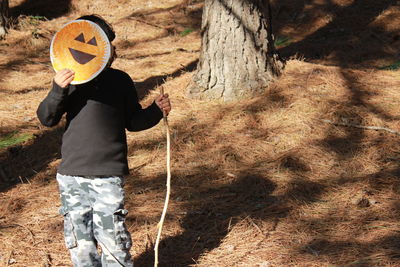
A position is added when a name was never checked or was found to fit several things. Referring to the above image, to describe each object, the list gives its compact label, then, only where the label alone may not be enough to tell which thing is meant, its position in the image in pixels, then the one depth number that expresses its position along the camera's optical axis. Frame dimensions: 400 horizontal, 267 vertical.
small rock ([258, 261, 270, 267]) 6.38
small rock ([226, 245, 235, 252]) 6.80
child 5.36
